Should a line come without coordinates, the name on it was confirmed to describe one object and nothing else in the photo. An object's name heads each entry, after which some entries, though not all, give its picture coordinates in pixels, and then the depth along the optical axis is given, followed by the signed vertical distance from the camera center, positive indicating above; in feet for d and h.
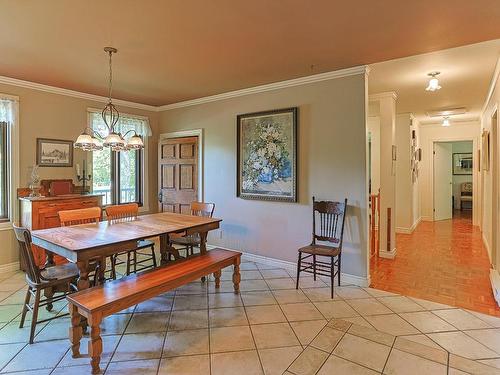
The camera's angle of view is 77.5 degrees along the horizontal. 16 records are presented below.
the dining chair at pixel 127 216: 11.63 -1.31
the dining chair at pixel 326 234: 11.03 -2.00
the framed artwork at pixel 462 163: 31.12 +1.88
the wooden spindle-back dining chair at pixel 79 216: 10.68 -1.15
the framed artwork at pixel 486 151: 15.35 +1.65
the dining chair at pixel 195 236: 12.00 -2.13
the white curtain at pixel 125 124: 15.81 +3.21
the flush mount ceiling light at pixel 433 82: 12.11 +3.89
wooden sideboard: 12.26 -1.06
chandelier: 9.43 +1.29
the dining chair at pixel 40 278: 7.39 -2.42
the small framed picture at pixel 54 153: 13.78 +1.43
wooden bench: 6.54 -2.57
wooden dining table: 7.55 -1.45
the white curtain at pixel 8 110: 12.62 +3.02
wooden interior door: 16.80 +0.53
